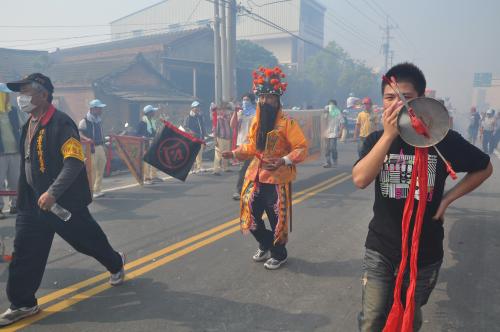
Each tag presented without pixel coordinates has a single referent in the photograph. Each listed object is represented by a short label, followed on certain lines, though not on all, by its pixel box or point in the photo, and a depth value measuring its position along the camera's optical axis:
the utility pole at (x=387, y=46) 56.78
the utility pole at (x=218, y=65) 19.27
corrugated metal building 56.72
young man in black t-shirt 2.33
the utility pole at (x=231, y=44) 18.36
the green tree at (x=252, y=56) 33.59
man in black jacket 3.59
